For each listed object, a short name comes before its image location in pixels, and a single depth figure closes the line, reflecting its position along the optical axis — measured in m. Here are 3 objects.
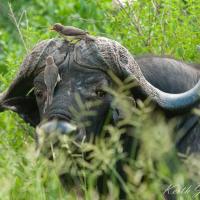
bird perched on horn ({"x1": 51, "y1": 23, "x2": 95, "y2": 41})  15.86
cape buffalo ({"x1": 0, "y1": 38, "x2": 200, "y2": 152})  15.14
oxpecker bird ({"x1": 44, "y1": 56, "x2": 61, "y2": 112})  15.21
